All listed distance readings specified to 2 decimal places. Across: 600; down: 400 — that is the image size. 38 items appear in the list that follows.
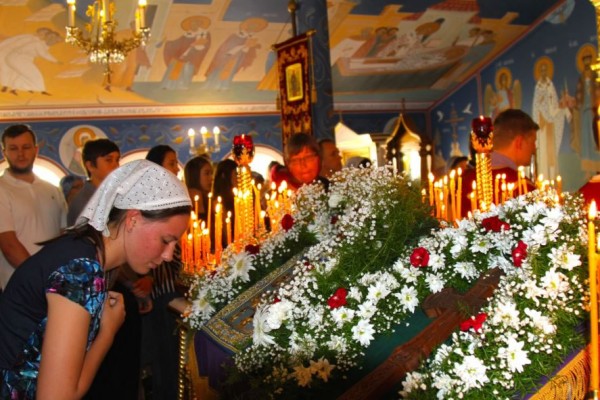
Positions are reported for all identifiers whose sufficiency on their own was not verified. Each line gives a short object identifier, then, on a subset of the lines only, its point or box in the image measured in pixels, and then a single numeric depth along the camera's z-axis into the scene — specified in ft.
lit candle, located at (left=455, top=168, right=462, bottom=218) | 12.87
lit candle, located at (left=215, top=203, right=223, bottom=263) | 15.02
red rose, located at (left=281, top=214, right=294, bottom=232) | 11.93
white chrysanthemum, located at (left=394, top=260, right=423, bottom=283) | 8.52
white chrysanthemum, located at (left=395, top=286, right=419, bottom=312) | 8.34
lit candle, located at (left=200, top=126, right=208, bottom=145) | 43.37
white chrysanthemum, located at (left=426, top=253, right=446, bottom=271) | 8.52
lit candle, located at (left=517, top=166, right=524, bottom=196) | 13.20
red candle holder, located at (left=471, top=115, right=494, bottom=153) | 12.39
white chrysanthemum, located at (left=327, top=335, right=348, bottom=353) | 8.27
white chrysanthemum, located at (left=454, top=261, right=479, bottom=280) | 8.36
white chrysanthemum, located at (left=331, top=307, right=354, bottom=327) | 8.46
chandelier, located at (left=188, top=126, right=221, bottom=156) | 41.66
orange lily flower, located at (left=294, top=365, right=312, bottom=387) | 7.88
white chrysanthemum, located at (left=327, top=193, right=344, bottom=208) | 11.30
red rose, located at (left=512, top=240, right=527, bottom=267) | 7.77
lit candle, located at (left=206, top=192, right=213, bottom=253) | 14.98
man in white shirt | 14.99
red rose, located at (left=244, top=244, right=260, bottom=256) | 11.82
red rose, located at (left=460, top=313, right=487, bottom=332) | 7.20
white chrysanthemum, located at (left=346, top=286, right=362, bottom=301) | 8.68
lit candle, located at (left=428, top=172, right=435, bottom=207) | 12.46
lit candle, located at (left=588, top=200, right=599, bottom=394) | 5.42
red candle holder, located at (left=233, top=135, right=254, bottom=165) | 14.83
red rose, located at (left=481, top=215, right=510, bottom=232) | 8.44
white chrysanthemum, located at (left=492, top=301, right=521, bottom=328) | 6.98
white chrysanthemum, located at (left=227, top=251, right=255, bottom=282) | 11.39
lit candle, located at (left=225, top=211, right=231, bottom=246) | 14.57
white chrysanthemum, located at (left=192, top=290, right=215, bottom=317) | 11.30
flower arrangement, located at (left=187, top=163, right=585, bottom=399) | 6.95
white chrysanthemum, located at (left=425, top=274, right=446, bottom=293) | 8.32
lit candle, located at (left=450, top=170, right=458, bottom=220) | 12.85
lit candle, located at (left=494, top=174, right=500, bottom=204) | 13.67
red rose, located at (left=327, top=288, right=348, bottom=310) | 8.65
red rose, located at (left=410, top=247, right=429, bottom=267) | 8.60
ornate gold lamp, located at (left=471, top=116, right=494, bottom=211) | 12.42
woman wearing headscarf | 6.40
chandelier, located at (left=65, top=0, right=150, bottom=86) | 29.63
